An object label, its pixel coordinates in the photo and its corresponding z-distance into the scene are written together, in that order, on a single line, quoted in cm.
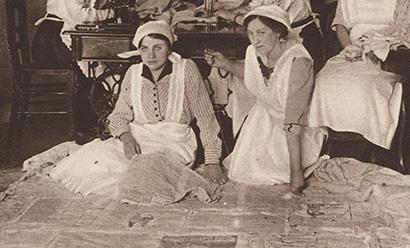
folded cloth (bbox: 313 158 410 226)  481
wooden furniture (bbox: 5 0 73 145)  652
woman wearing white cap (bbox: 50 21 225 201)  549
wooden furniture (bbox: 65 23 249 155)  586
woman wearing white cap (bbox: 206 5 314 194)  527
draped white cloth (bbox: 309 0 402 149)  538
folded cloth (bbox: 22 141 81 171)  592
